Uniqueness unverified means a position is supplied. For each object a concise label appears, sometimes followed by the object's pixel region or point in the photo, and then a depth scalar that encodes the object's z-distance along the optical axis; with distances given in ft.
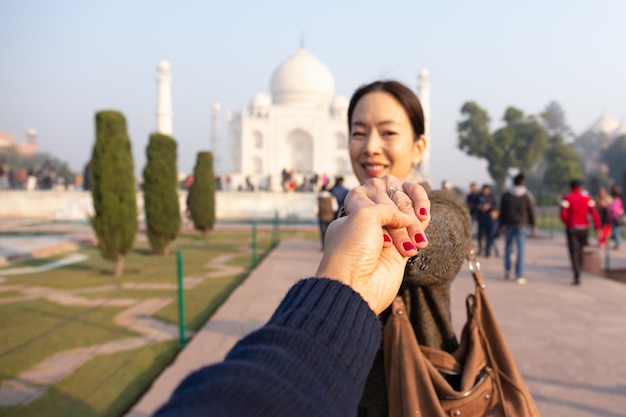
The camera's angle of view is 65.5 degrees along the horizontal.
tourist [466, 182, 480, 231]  30.04
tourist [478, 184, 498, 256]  27.76
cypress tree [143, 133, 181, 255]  30.22
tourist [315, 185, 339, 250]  26.43
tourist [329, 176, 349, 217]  19.11
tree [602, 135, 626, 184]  124.36
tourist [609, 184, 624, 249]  32.12
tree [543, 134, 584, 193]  91.86
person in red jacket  20.07
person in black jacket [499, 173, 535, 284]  20.67
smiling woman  4.17
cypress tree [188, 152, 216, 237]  38.68
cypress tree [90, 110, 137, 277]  23.39
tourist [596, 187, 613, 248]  31.40
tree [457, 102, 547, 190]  94.68
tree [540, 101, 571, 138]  155.94
